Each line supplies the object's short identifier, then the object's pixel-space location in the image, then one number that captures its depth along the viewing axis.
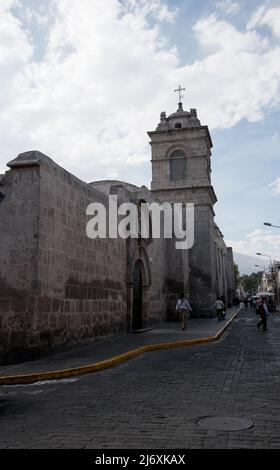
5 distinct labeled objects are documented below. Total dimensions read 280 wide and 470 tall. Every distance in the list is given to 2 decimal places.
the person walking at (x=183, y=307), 16.42
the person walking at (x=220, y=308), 22.31
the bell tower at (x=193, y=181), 26.69
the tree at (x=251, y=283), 127.36
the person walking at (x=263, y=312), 17.97
